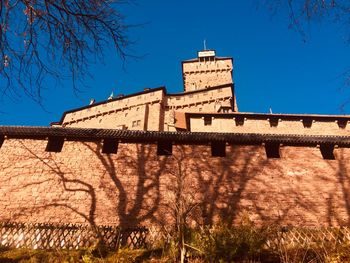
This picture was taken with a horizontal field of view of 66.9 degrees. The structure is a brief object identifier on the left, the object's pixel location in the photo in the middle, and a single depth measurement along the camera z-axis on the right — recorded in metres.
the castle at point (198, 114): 22.73
